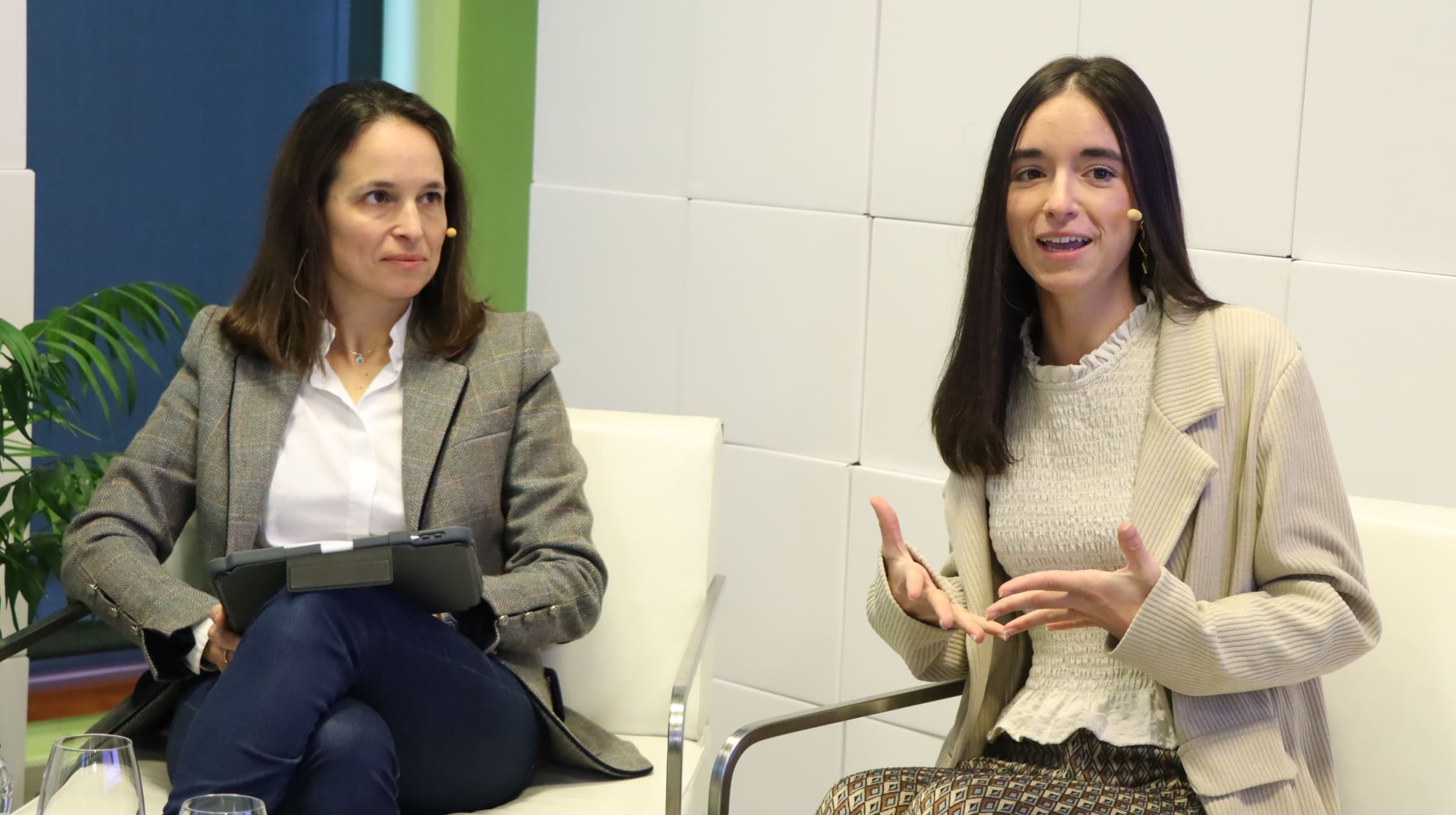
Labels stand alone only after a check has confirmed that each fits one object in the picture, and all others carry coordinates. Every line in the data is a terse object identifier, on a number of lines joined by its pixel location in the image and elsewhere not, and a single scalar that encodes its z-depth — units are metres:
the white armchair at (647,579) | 3.92
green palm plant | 3.91
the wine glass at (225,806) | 2.96
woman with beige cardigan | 3.46
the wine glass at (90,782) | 3.05
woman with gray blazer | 3.72
